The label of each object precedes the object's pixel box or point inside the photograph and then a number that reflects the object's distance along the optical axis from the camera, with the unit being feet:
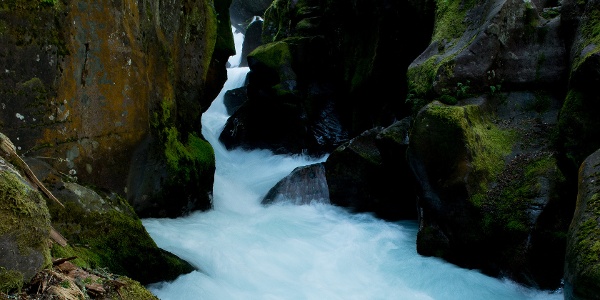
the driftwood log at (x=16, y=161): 11.11
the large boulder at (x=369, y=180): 30.81
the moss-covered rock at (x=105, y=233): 15.66
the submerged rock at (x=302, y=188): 35.63
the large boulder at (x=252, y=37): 112.37
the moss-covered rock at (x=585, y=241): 13.29
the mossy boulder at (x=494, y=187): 19.97
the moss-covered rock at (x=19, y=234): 8.17
